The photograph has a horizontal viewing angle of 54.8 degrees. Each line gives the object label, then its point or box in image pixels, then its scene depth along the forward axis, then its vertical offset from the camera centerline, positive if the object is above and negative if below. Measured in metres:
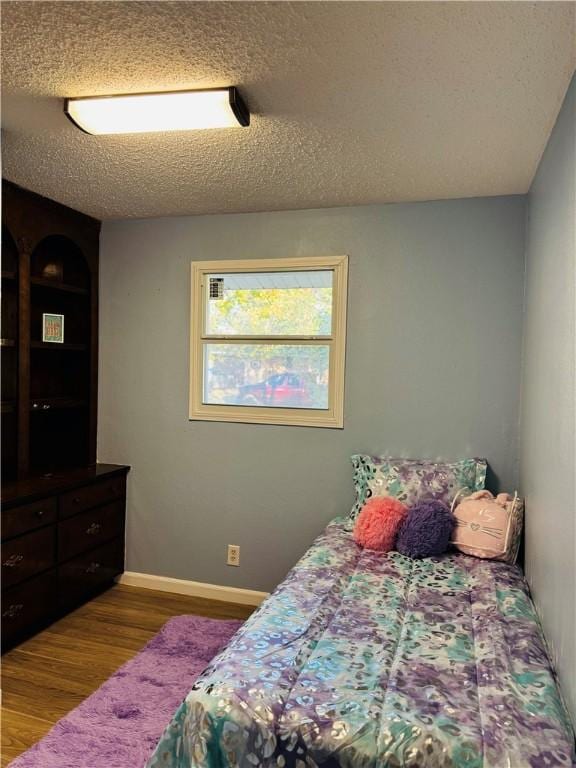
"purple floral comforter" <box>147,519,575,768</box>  1.40 -0.90
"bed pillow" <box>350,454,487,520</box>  2.93 -0.56
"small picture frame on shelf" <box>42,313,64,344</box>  3.45 +0.24
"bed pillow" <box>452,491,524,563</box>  2.63 -0.73
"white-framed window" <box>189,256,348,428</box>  3.33 +0.19
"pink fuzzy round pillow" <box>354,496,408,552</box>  2.72 -0.75
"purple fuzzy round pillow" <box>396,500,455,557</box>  2.64 -0.75
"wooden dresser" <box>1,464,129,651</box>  2.79 -0.99
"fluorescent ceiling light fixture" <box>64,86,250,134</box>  1.90 +0.92
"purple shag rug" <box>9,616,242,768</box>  2.06 -1.44
